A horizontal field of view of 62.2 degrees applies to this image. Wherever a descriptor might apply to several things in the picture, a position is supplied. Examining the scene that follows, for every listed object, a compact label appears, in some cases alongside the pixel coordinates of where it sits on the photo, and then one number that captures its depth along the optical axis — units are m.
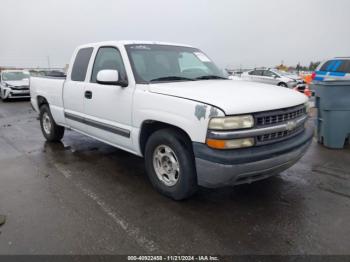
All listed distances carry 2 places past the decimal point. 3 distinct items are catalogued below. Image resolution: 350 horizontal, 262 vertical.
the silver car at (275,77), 19.48
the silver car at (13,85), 14.74
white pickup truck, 2.86
